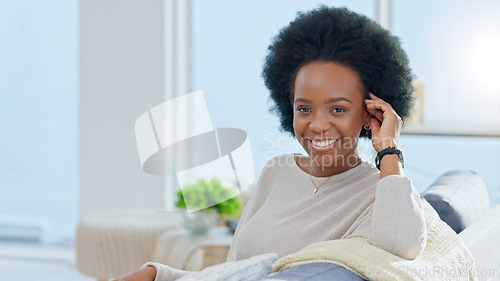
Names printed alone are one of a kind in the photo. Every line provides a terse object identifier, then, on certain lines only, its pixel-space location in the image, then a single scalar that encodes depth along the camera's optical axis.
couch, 2.25
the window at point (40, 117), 6.34
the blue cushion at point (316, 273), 2.22
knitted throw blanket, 2.29
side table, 3.74
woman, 2.54
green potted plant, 4.07
